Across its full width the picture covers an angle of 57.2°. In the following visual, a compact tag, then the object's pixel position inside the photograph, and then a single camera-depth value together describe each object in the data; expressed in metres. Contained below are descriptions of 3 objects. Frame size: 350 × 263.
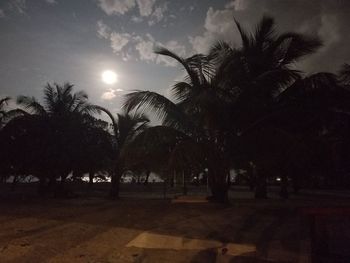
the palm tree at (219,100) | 10.68
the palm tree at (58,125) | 15.11
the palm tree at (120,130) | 17.05
